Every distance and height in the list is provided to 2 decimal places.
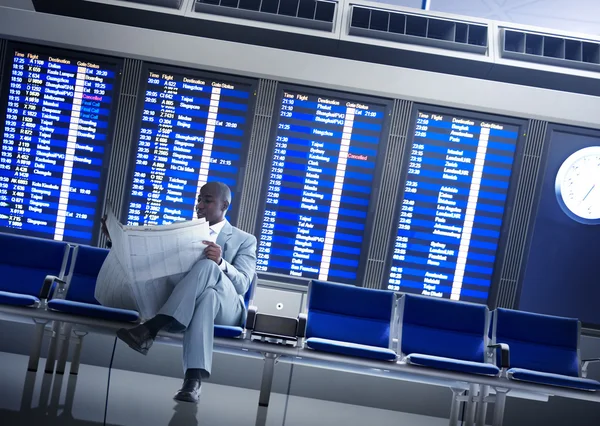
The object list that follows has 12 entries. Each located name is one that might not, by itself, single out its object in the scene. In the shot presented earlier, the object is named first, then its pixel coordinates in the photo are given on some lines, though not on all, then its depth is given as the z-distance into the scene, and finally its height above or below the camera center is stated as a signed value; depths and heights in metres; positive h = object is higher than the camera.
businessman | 4.12 -0.92
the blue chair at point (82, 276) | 5.28 -1.01
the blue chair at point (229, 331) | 4.51 -1.04
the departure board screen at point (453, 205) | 6.19 -0.04
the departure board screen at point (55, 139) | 6.16 -0.02
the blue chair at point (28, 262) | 5.24 -0.96
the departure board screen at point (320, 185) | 6.20 -0.05
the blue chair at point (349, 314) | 5.25 -0.97
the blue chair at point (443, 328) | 5.23 -0.96
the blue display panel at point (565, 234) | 6.14 -0.14
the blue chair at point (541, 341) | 5.31 -0.96
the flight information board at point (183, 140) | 6.20 +0.16
